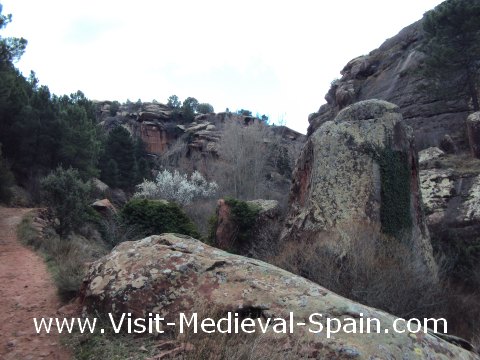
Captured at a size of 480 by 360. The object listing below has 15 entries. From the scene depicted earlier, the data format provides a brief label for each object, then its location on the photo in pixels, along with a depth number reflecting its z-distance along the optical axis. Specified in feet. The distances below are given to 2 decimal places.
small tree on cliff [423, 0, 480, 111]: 67.36
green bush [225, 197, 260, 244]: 52.75
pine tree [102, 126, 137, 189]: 109.40
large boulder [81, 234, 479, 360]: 14.05
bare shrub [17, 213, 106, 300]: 20.54
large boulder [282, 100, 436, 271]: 38.52
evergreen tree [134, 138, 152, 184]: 113.91
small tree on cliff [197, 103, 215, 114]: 196.24
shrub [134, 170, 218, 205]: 93.50
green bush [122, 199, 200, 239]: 51.39
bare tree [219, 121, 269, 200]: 110.93
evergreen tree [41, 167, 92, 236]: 38.93
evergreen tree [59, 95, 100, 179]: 71.76
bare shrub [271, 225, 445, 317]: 29.94
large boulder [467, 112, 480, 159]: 58.80
